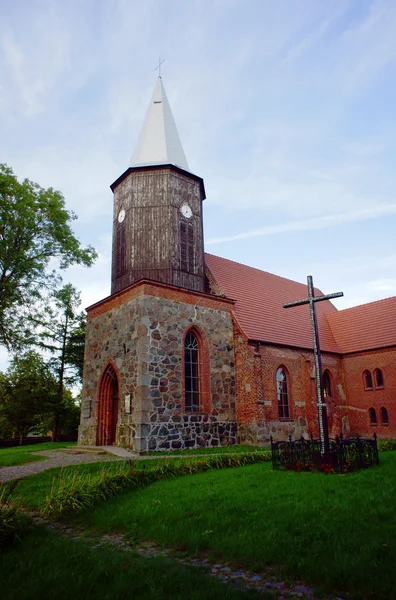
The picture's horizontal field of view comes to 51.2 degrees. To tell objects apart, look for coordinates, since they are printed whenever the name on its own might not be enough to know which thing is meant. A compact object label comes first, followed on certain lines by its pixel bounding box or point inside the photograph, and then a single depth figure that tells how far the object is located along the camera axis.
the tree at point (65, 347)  29.94
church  15.58
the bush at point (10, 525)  5.29
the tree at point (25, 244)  14.48
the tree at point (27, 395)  28.06
